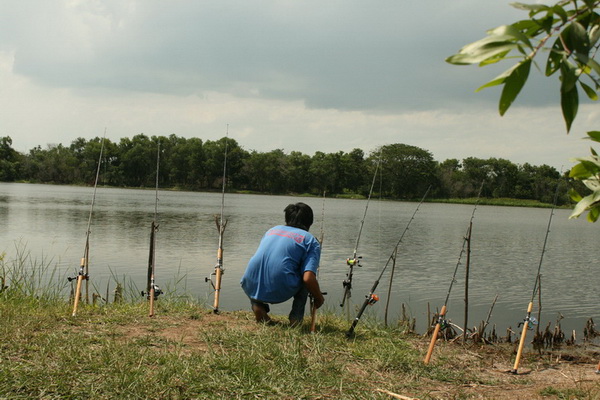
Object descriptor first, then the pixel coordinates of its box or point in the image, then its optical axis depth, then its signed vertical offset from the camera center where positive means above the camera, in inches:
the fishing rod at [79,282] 214.0 -46.3
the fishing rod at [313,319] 212.2 -51.4
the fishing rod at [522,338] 191.9 -50.0
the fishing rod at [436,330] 189.0 -49.3
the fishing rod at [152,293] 219.9 -48.7
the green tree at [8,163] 3225.9 +59.7
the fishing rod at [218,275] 241.1 -41.8
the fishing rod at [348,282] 259.5 -44.6
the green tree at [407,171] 3137.3 +177.0
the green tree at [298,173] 3489.2 +122.2
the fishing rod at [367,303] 216.3 -45.6
